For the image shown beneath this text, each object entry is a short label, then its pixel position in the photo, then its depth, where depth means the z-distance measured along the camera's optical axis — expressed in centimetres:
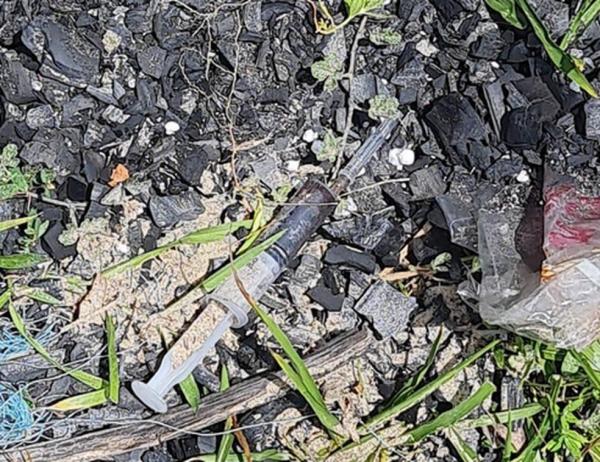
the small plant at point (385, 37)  55
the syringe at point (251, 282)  53
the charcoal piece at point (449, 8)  55
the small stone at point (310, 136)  55
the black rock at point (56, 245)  55
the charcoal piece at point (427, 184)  55
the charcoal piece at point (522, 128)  54
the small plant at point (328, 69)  55
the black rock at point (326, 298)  55
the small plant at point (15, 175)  54
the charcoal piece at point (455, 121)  54
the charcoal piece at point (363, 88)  55
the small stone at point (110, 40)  55
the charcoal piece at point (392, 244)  55
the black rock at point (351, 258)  55
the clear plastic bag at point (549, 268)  51
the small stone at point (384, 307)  54
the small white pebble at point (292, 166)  55
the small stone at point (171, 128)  55
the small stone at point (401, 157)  55
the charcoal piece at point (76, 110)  55
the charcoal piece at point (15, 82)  55
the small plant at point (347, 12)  54
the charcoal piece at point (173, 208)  55
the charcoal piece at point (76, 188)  55
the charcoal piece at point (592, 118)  54
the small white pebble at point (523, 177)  55
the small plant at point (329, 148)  55
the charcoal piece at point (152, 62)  55
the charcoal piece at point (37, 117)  55
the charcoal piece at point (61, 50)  54
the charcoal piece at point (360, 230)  55
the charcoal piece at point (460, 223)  53
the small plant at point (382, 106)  55
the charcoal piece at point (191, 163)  54
